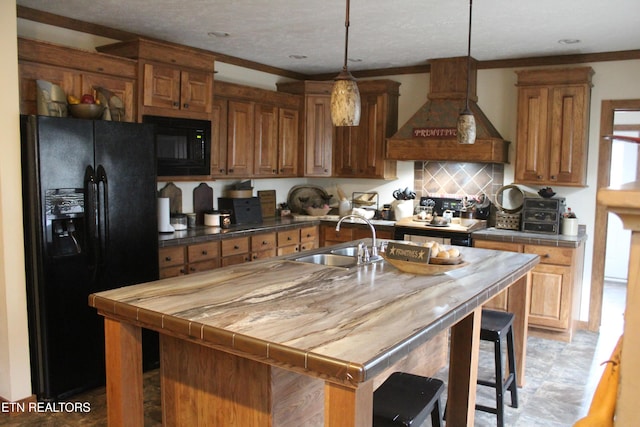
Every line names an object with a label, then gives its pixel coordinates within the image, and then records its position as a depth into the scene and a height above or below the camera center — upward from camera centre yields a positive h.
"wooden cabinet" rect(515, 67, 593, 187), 5.01 +0.36
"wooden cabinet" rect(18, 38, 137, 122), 3.64 +0.61
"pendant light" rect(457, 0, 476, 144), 3.33 +0.23
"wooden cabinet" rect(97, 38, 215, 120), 4.36 +0.68
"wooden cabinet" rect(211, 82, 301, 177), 5.32 +0.30
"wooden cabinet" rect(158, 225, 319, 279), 4.50 -0.80
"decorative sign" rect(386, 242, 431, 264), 3.13 -0.49
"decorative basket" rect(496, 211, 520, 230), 5.35 -0.52
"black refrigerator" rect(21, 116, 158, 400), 3.44 -0.46
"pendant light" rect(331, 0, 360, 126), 2.68 +0.30
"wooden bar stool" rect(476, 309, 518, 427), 3.24 -1.12
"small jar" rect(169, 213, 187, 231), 4.96 -0.54
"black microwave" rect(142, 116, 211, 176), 4.57 +0.13
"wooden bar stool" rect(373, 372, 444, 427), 2.23 -0.98
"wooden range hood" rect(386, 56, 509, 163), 5.38 +0.38
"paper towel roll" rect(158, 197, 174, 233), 4.71 -0.46
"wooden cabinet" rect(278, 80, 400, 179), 6.08 +0.33
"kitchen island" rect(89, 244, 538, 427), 1.87 -0.62
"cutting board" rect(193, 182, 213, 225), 5.47 -0.38
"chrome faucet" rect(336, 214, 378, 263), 3.51 -0.57
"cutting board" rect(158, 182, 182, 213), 5.16 -0.32
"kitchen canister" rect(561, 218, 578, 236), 5.06 -0.54
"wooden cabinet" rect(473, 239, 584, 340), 4.86 -1.05
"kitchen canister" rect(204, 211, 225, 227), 5.35 -0.55
